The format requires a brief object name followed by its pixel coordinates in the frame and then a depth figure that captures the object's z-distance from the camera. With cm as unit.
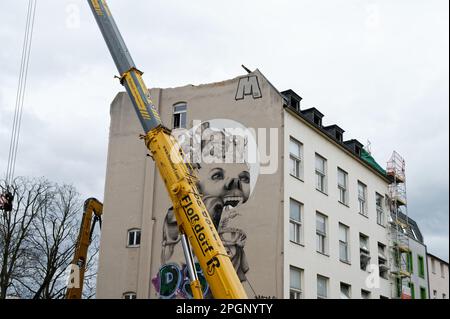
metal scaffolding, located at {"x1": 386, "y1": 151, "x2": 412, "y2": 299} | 3938
